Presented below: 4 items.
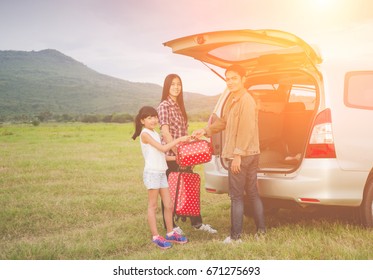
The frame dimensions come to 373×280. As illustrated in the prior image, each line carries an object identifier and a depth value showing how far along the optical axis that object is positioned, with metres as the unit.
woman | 5.59
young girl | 5.14
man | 4.94
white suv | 4.77
